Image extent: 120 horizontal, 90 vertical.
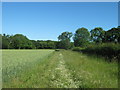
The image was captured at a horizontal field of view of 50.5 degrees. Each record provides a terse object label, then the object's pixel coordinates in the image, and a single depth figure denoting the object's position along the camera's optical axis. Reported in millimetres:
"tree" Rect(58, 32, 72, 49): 83319
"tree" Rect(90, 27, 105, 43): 53281
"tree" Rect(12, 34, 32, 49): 94062
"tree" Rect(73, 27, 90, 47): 59556
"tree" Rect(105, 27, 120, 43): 38641
